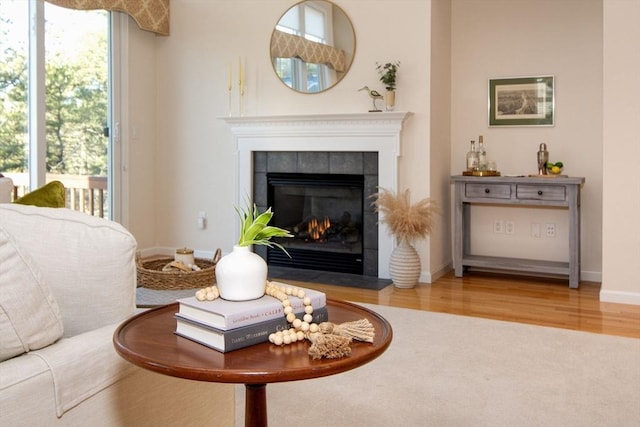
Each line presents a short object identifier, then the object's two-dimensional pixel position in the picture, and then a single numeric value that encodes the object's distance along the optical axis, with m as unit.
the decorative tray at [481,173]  4.74
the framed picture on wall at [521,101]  4.86
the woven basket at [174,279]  3.02
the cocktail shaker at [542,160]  4.66
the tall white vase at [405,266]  4.40
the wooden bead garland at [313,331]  1.12
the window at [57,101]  4.48
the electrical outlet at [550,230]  4.87
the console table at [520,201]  4.39
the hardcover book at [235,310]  1.15
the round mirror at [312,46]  4.87
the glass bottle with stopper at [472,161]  4.83
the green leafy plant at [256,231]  1.37
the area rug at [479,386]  2.21
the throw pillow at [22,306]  1.10
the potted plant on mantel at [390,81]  4.57
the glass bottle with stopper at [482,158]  4.80
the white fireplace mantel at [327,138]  4.65
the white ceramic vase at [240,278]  1.26
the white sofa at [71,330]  1.09
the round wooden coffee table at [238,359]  1.04
